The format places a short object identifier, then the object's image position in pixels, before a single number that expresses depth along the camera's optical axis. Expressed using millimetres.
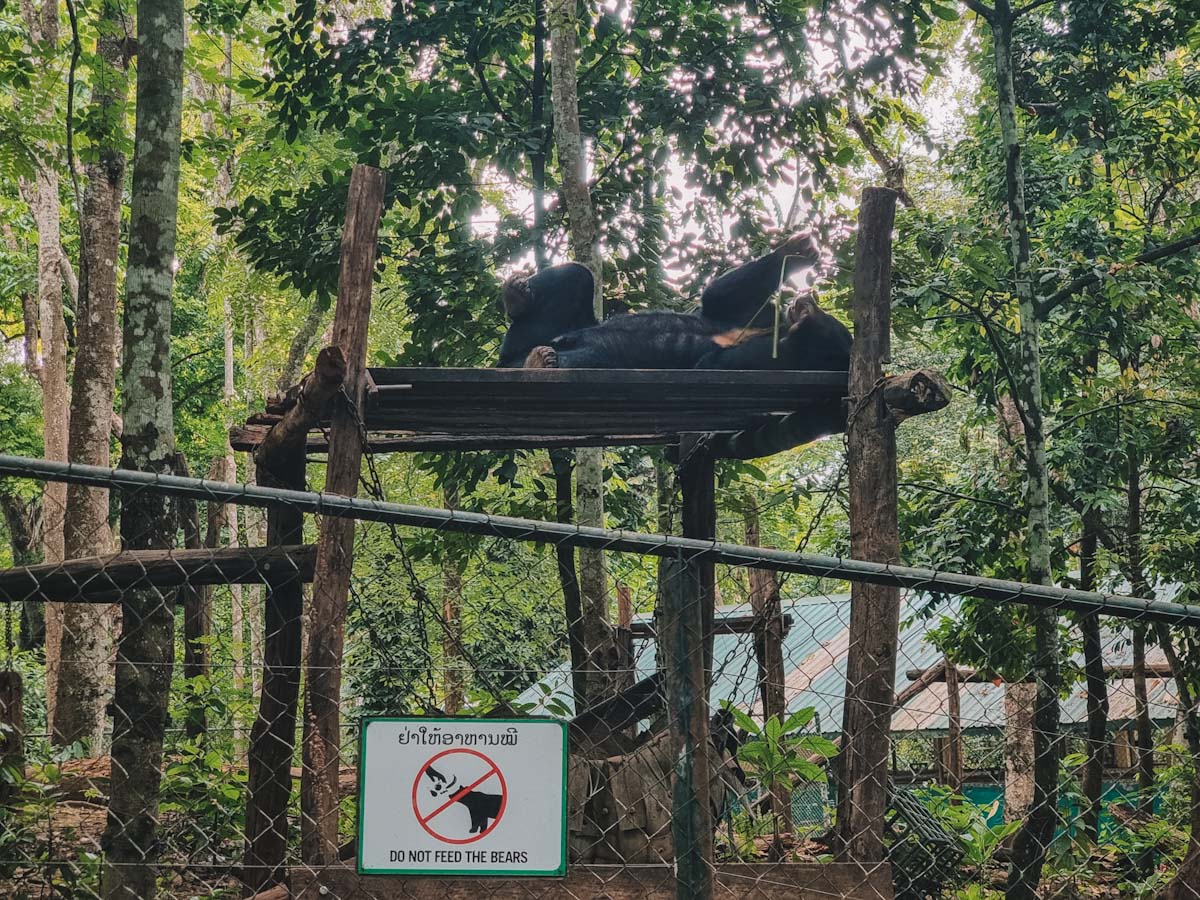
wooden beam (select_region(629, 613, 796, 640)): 7422
